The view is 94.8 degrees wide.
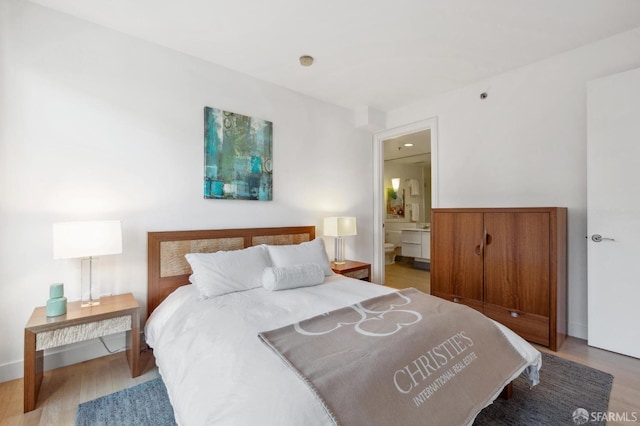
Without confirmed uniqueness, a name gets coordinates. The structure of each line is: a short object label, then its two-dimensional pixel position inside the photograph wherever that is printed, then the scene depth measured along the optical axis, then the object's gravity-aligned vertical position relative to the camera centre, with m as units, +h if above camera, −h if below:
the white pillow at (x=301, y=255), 2.68 -0.41
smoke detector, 2.82 +1.47
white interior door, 2.36 -0.01
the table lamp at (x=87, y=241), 1.95 -0.21
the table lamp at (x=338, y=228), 3.50 -0.21
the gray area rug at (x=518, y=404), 1.67 -1.18
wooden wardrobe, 2.54 -0.53
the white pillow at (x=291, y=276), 2.33 -0.54
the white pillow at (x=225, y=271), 2.24 -0.48
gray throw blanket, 1.10 -0.67
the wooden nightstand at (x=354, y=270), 3.41 -0.69
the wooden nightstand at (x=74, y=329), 1.76 -0.78
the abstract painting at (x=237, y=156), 2.88 +0.57
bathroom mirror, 7.20 +0.17
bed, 1.07 -0.65
